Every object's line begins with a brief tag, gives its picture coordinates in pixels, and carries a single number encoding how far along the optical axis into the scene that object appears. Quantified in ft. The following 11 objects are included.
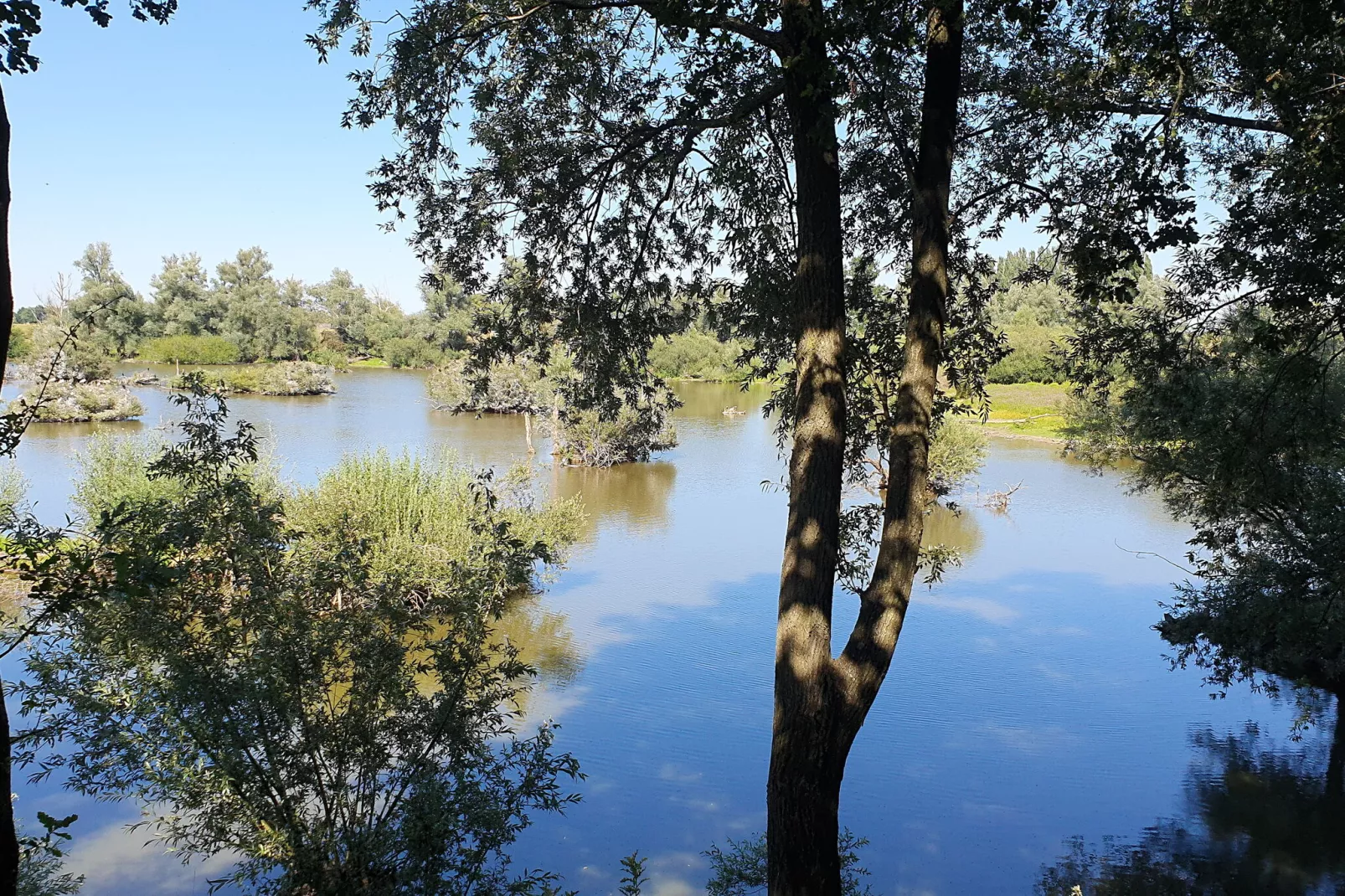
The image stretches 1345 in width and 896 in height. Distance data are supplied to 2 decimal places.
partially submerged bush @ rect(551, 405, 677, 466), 83.51
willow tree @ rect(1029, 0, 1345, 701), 14.17
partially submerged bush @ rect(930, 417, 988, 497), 72.23
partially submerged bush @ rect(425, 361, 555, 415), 85.81
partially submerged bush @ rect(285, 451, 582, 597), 41.88
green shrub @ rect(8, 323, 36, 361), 85.53
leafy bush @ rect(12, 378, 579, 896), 16.08
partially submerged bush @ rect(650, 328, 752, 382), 162.81
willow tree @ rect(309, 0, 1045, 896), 13.16
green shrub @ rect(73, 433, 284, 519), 43.30
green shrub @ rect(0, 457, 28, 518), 47.01
